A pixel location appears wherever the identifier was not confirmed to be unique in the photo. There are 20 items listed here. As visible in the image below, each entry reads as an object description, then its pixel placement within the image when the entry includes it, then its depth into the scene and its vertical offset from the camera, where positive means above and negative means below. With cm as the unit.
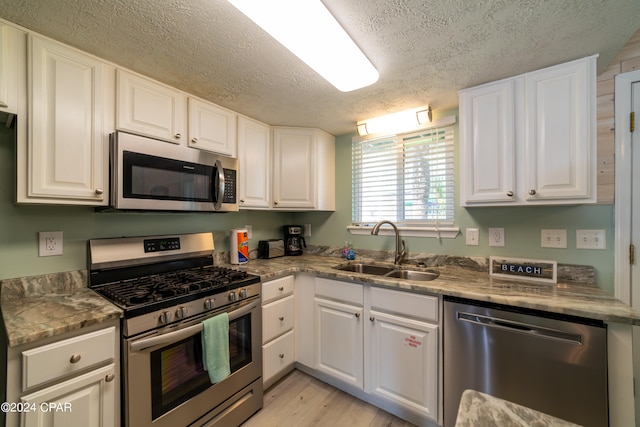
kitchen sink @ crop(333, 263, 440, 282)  196 -48
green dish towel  143 -76
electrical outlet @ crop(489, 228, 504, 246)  189 -17
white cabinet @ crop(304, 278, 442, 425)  158 -91
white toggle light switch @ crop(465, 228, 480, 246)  199 -17
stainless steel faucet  220 -28
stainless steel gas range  121 -60
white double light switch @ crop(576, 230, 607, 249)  157 -16
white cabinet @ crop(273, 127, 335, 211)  247 +43
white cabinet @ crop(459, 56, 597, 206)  142 +45
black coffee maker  278 -28
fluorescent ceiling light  101 +80
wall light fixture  207 +79
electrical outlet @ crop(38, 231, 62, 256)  143 -17
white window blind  215 +32
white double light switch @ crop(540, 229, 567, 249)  168 -16
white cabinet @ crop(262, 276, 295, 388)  192 -90
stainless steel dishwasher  118 -74
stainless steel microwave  143 +23
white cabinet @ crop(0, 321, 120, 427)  95 -67
